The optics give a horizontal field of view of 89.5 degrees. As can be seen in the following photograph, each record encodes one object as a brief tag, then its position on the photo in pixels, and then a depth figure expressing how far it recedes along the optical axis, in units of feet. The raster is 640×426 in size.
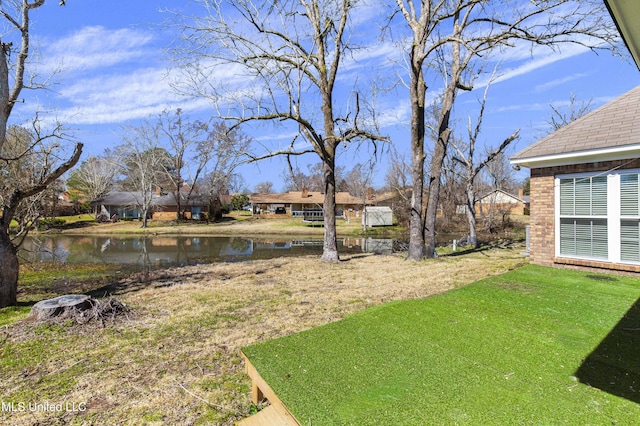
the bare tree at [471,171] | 51.83
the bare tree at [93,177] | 135.13
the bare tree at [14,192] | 18.37
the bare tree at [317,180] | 169.76
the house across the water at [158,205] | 135.85
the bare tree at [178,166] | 108.15
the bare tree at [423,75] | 26.61
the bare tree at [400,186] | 82.84
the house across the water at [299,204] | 147.54
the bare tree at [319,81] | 28.78
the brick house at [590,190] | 20.17
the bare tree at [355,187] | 127.43
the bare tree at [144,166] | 105.09
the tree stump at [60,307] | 15.49
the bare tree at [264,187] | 261.44
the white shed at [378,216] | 104.68
